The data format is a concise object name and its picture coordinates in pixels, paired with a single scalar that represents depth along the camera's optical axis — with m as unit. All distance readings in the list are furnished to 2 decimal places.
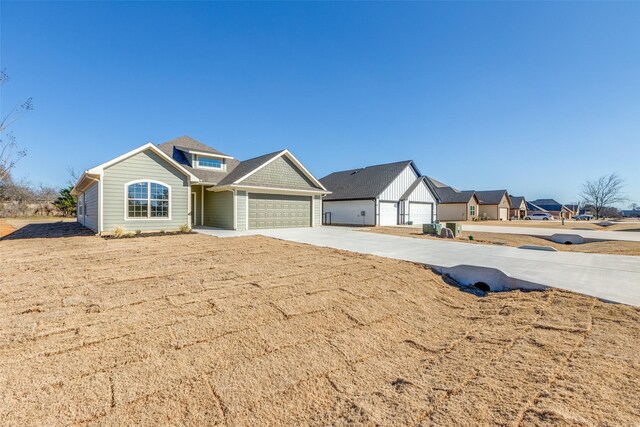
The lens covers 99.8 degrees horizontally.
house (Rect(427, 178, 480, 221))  35.94
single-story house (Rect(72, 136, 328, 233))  12.38
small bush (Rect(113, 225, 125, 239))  11.56
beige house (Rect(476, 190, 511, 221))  39.97
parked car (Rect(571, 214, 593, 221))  49.81
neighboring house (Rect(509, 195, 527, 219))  50.46
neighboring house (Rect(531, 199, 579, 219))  62.69
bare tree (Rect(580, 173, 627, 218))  47.47
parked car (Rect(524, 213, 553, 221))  47.26
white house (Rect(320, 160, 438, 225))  22.17
